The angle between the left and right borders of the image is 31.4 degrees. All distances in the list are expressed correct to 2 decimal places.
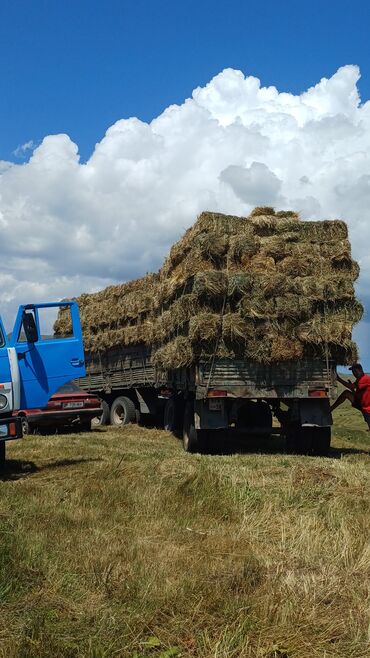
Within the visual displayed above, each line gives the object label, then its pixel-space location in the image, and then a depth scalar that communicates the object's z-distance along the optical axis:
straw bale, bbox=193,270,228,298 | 10.83
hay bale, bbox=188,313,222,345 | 10.77
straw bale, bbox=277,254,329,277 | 11.26
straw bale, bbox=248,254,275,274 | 11.25
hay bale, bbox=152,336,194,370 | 11.13
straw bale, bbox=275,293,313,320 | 10.88
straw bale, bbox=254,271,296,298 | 10.91
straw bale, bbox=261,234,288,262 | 11.35
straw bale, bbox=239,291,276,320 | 10.84
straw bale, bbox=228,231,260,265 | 11.26
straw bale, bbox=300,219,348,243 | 11.55
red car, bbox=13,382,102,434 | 15.07
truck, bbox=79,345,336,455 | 11.02
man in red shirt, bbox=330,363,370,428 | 11.48
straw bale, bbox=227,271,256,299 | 10.88
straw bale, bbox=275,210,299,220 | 12.14
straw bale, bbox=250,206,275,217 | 12.20
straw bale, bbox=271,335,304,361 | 10.89
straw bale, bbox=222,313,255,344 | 10.77
